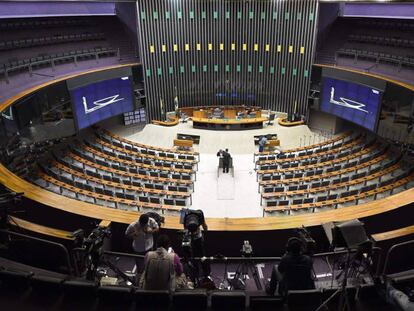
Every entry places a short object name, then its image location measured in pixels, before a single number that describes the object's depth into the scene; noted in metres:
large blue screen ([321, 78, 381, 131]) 14.22
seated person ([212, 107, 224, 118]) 19.50
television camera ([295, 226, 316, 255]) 4.43
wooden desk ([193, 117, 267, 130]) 18.52
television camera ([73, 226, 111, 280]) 4.28
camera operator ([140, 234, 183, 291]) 3.64
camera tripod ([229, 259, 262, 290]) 5.14
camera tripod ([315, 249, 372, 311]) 3.30
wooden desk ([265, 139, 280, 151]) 15.80
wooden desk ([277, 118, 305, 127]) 18.91
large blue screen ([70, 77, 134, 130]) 14.80
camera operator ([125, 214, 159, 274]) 4.56
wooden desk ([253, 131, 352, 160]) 14.50
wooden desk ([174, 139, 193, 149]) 15.90
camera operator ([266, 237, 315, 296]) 3.58
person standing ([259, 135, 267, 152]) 15.40
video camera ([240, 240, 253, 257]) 4.85
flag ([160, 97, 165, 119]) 19.91
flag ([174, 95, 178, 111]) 20.42
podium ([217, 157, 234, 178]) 13.27
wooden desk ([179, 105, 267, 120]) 19.59
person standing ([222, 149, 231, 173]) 13.05
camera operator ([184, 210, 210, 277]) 4.63
